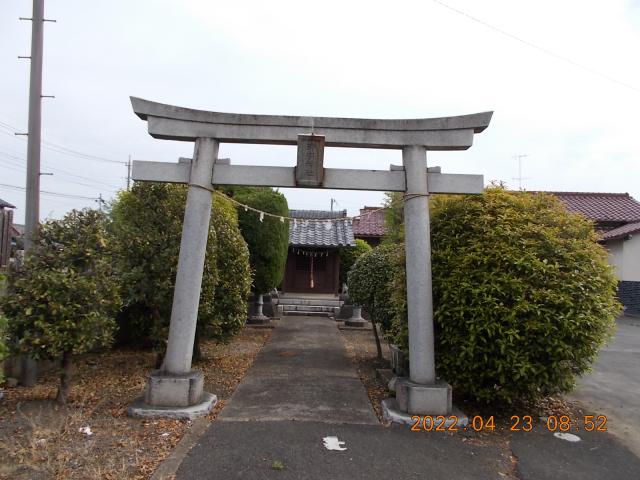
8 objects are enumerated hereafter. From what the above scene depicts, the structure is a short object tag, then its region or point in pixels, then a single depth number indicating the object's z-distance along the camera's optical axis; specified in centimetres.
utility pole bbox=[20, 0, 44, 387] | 650
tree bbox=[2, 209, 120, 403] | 516
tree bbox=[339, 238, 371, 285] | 2044
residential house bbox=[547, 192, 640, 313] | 1936
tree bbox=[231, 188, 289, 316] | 1324
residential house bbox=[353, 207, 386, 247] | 2273
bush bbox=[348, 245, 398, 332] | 795
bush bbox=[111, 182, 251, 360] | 697
